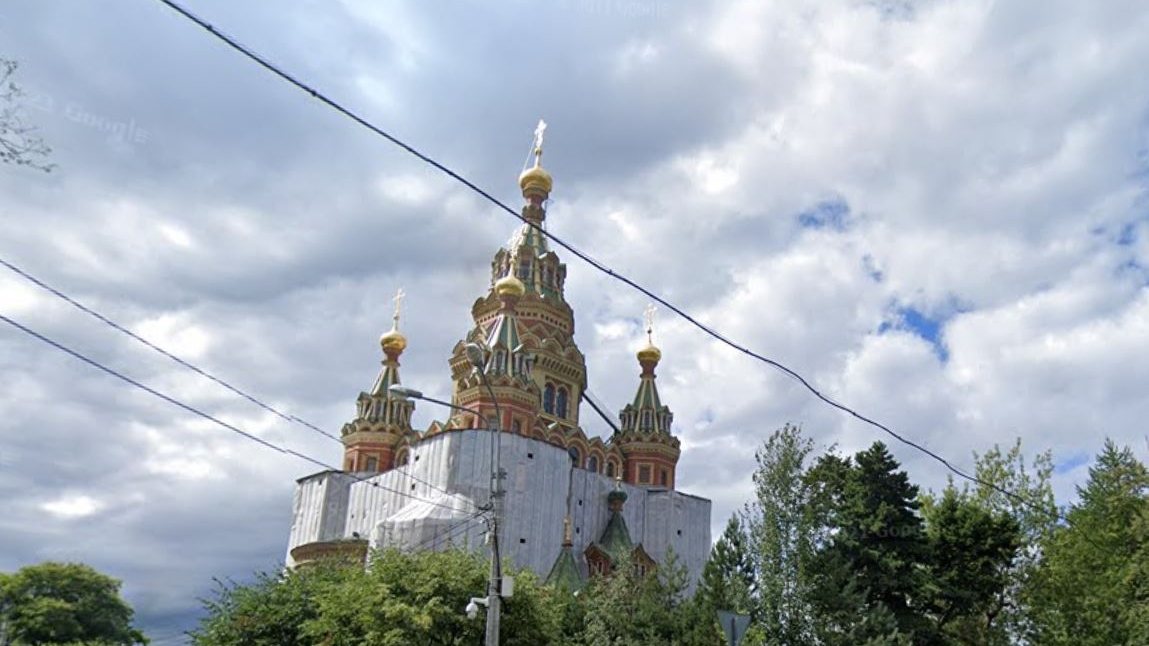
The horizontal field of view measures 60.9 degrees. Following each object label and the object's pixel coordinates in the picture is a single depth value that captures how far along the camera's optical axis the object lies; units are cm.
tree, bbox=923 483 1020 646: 2928
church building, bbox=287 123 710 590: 4822
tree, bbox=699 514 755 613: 2445
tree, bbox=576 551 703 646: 2497
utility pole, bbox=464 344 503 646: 1557
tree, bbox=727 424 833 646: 2383
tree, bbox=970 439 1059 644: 3055
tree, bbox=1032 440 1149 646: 2869
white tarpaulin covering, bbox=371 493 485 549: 4538
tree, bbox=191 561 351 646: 2914
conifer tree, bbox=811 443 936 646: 2478
